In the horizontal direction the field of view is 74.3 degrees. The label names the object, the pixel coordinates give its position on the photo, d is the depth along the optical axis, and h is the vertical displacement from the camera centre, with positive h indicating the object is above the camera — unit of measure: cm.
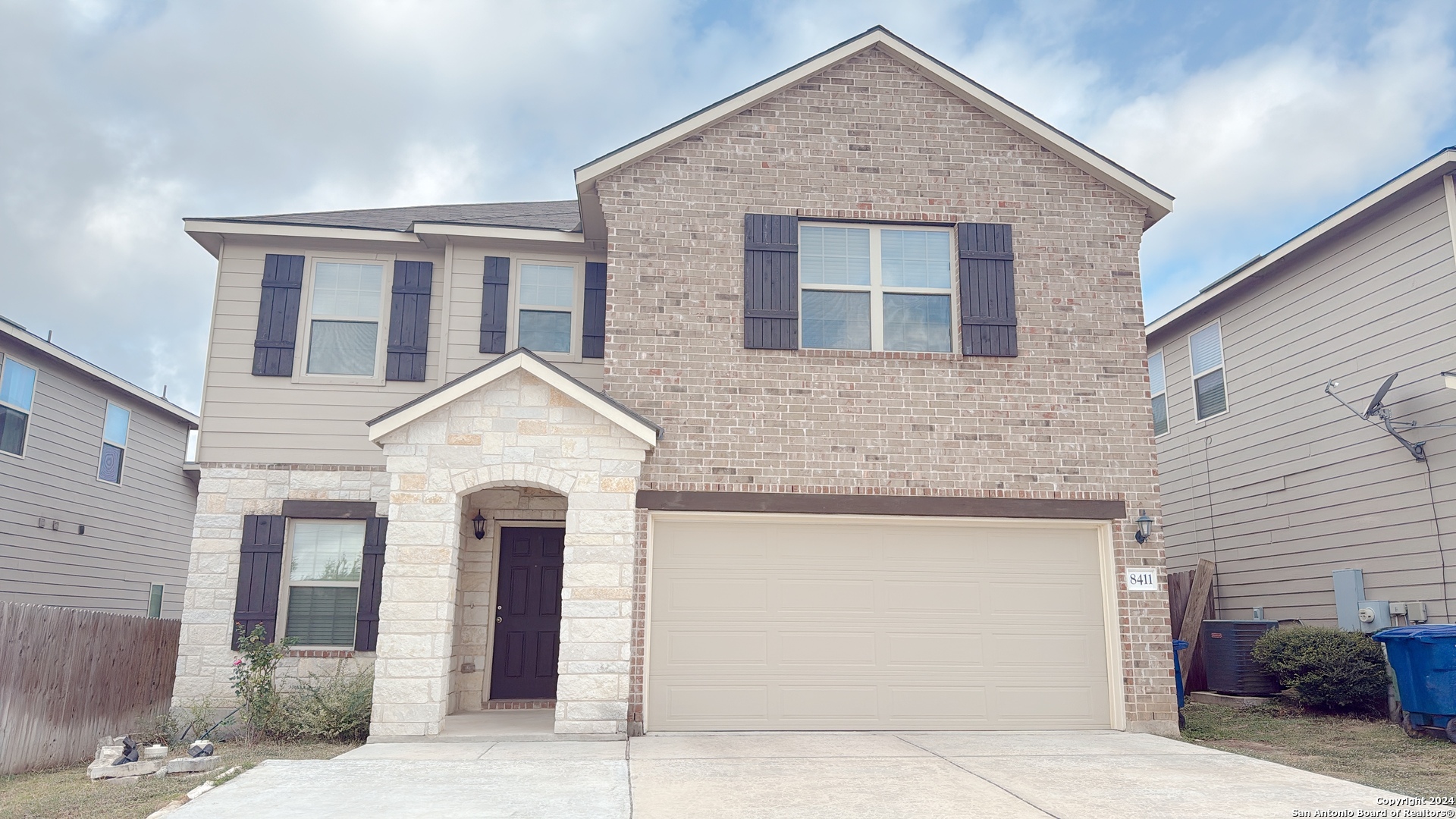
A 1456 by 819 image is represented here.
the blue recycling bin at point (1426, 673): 837 -60
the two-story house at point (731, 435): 911 +159
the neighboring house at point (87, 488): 1307 +154
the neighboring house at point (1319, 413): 1022 +243
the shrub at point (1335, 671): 1019 -71
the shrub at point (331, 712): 893 -112
